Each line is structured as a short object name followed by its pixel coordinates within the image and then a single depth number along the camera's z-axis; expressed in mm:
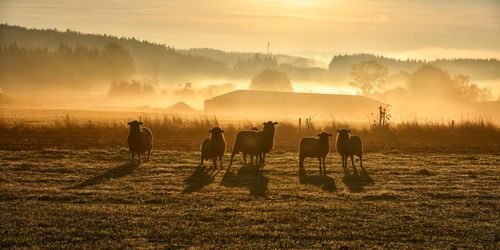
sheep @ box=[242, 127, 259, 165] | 26266
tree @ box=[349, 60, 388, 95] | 153375
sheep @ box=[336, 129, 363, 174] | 25531
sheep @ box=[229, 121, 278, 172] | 24609
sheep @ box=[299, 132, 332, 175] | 24781
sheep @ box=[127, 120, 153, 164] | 26062
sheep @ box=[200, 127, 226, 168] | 24891
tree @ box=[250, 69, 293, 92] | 149750
